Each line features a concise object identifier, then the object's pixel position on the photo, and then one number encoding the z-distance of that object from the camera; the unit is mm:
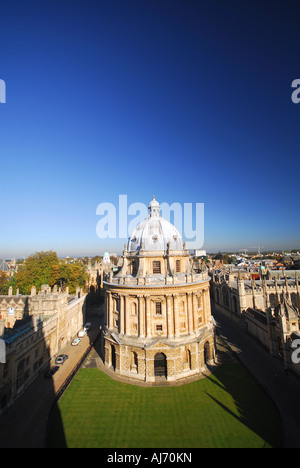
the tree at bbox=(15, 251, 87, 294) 55375
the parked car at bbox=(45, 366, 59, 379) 27991
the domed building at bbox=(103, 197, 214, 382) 26797
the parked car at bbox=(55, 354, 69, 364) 31547
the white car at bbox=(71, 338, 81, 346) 37469
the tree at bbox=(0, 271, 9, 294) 60656
